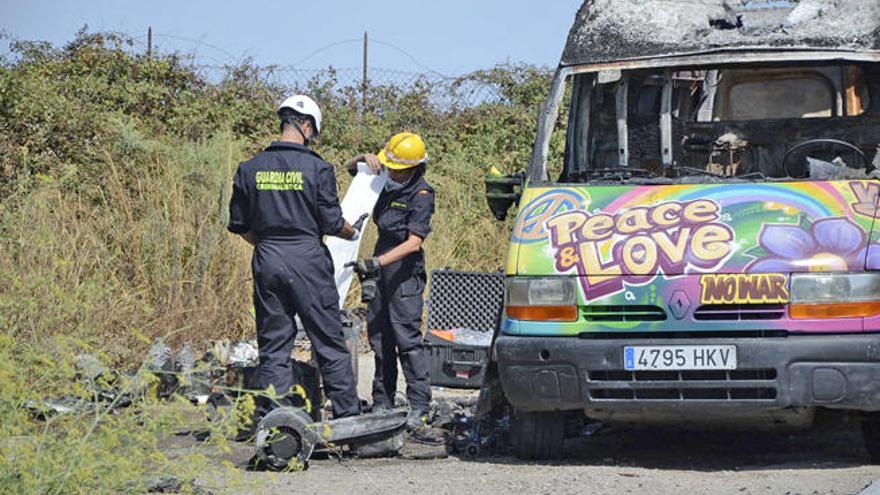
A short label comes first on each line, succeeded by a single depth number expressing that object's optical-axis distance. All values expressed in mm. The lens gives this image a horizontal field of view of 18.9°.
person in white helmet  14358
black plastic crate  18614
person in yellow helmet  16407
